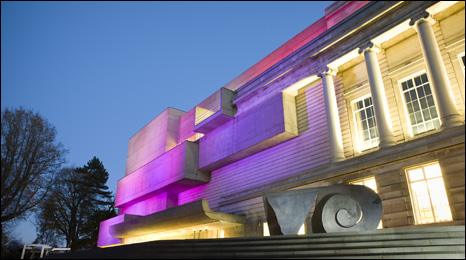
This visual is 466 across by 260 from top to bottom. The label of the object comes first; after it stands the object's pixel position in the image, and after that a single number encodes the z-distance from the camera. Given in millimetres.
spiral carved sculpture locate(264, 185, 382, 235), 9594
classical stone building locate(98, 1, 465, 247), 11453
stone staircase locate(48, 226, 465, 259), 6973
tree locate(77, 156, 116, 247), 41900
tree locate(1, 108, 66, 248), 21281
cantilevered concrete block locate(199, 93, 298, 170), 17297
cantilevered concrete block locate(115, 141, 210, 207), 22875
